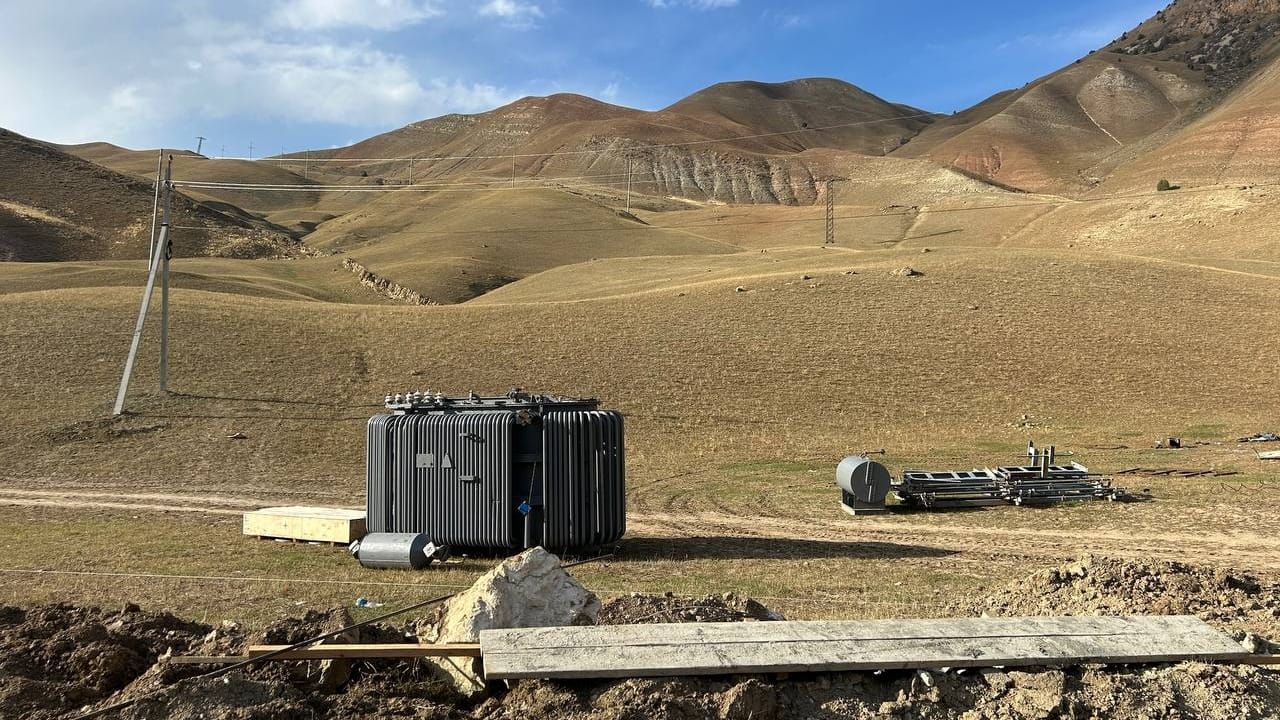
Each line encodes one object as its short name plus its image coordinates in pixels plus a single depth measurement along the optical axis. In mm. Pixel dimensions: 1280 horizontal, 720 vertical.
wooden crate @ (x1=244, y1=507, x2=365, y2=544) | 15812
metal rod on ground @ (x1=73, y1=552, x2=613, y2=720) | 5992
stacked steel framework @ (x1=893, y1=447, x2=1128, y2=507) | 19953
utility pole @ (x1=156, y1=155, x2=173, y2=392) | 31703
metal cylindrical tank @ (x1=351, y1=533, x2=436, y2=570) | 14008
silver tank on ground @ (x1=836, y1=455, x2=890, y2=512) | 19484
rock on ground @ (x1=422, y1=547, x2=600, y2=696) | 7801
